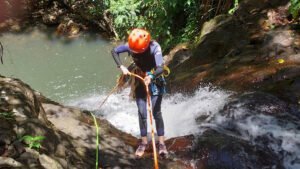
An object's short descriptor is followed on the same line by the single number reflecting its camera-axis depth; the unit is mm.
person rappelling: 5195
